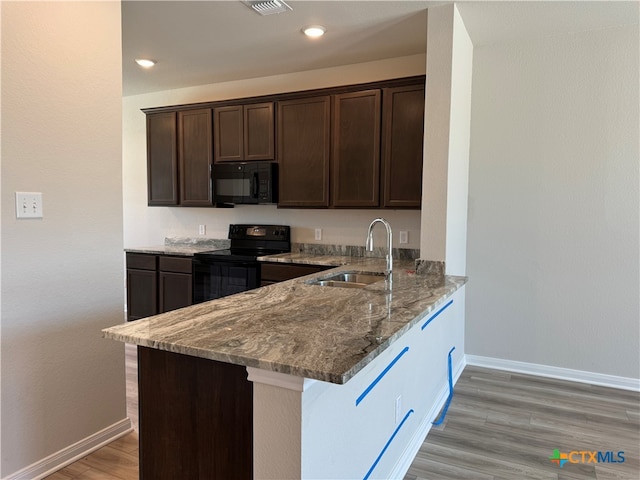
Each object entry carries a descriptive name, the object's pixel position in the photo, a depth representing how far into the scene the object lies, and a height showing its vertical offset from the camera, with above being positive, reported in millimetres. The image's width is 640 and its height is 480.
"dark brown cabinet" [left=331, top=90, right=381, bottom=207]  3621 +562
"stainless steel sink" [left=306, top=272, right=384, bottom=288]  2719 -422
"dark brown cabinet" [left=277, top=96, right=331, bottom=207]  3822 +577
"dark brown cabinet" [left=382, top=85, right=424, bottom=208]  3457 +572
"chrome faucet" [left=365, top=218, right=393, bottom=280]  2478 -282
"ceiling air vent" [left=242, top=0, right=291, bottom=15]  2734 +1348
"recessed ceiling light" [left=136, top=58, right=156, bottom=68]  3940 +1404
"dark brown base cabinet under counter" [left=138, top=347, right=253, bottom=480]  1359 -685
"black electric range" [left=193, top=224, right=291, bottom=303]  3807 -421
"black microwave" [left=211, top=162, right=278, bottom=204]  4051 +309
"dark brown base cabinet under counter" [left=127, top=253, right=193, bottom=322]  4195 -707
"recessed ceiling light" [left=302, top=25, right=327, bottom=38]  3133 +1366
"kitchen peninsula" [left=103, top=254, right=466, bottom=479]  1205 -564
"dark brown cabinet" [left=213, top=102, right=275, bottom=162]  4055 +790
